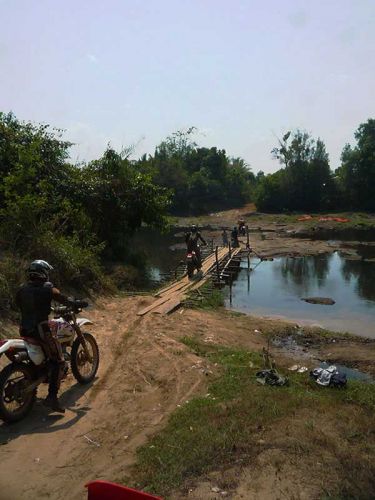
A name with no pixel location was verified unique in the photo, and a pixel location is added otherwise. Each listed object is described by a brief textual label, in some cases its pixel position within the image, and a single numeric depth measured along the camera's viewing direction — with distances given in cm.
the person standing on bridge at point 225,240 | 3122
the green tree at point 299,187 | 6831
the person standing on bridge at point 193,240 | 2034
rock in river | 1969
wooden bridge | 1383
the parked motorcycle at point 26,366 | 585
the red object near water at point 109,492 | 317
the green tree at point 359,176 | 6544
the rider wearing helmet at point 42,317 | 621
